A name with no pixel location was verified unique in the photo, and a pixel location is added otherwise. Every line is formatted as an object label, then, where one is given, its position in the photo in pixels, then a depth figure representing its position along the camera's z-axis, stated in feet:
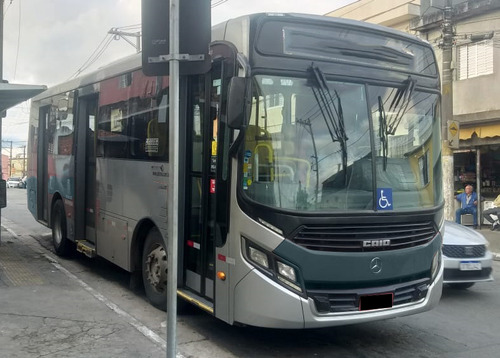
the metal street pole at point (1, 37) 43.91
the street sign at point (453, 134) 45.42
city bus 15.96
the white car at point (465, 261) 25.80
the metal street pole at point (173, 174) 13.21
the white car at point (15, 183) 206.34
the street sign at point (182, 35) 13.41
